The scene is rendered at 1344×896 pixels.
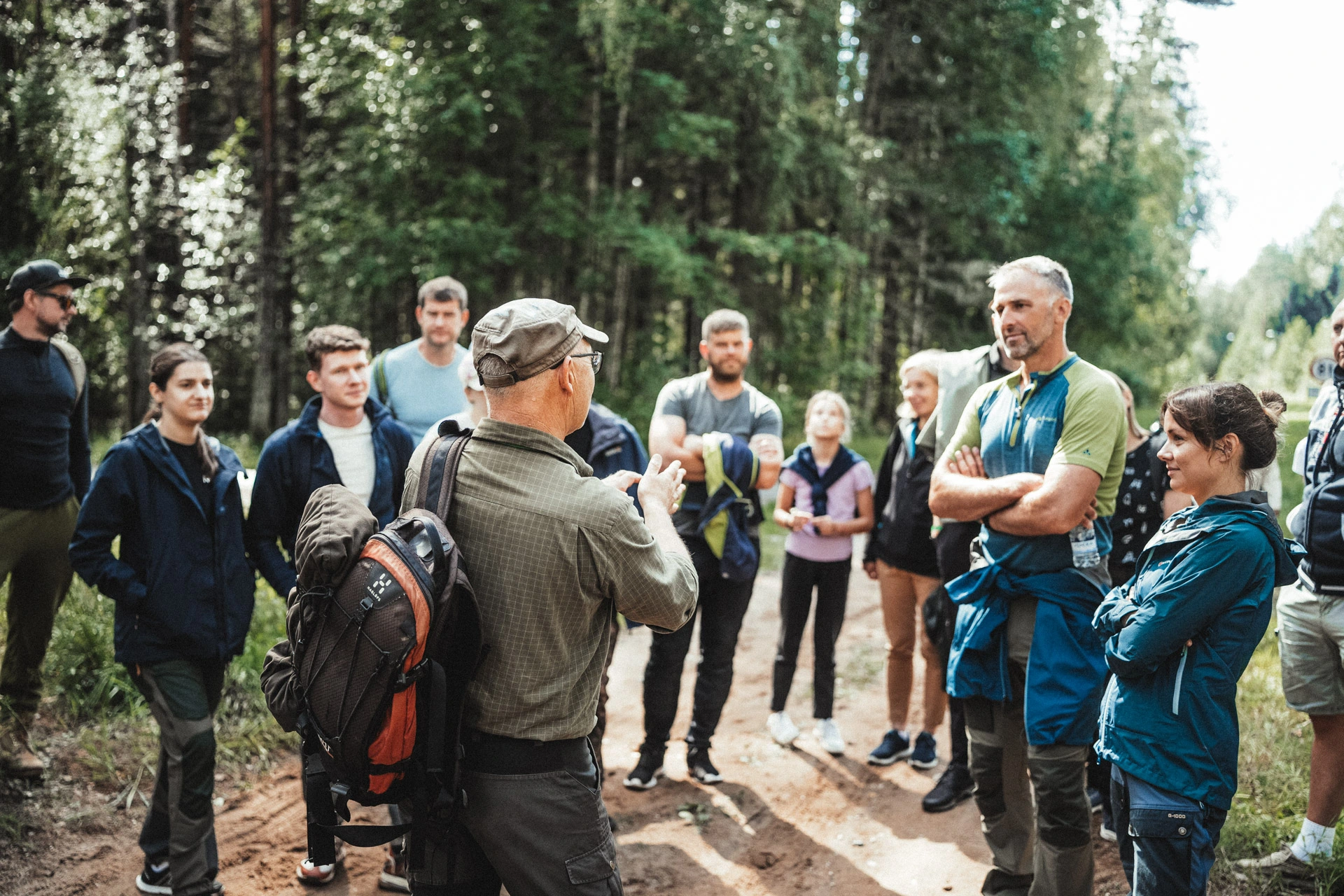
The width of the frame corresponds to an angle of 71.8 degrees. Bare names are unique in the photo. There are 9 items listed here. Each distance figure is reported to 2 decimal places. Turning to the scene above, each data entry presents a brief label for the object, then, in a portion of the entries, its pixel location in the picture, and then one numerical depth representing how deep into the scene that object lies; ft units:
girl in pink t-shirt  17.60
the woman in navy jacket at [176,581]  11.64
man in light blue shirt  16.11
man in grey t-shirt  15.65
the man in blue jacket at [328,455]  13.01
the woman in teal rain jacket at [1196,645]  8.56
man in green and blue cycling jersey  10.91
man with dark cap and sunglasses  15.06
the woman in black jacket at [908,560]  16.48
